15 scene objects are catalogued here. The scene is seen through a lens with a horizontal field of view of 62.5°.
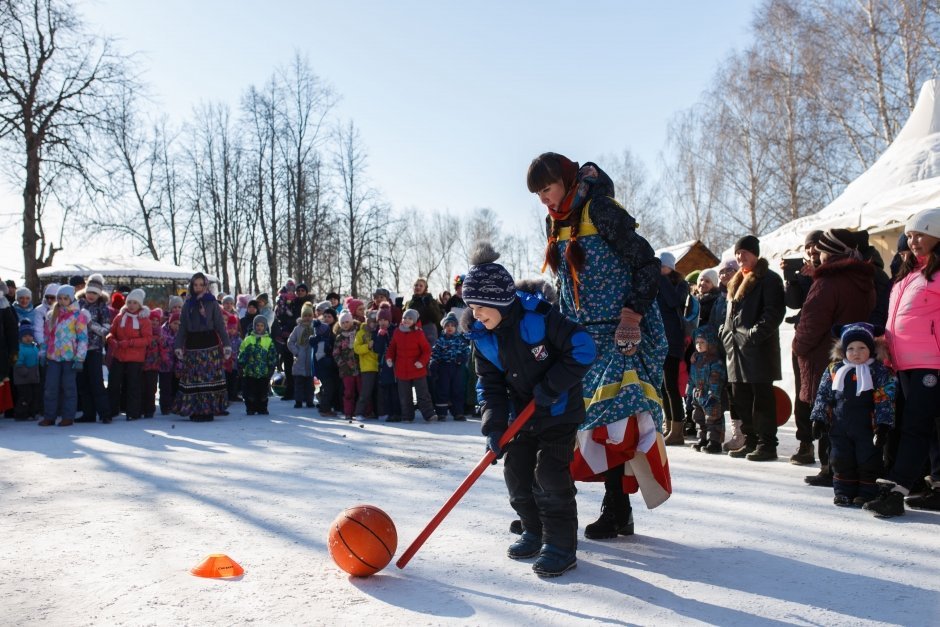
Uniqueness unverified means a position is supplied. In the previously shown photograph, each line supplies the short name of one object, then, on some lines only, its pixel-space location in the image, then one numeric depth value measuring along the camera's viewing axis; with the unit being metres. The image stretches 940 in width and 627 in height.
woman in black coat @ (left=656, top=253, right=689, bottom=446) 7.88
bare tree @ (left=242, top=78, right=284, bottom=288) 36.25
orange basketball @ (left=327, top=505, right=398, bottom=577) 3.63
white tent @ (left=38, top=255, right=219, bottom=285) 27.27
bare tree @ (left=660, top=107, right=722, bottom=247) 34.69
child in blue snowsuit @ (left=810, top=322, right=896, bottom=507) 4.99
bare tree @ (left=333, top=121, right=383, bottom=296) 38.75
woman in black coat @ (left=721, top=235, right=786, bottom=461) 6.86
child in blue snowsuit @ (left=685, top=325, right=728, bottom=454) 7.51
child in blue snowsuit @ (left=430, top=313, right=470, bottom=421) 10.83
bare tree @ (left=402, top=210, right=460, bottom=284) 61.81
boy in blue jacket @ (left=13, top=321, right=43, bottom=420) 10.57
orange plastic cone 3.70
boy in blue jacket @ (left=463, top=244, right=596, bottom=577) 3.65
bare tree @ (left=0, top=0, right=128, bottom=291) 21.94
